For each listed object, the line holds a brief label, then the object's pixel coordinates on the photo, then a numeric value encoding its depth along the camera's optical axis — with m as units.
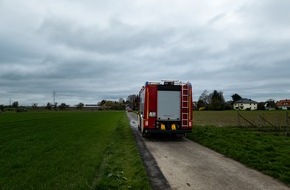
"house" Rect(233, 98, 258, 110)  105.64
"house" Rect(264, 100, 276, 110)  98.27
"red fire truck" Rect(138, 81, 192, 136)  11.45
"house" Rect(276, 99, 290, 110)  106.18
